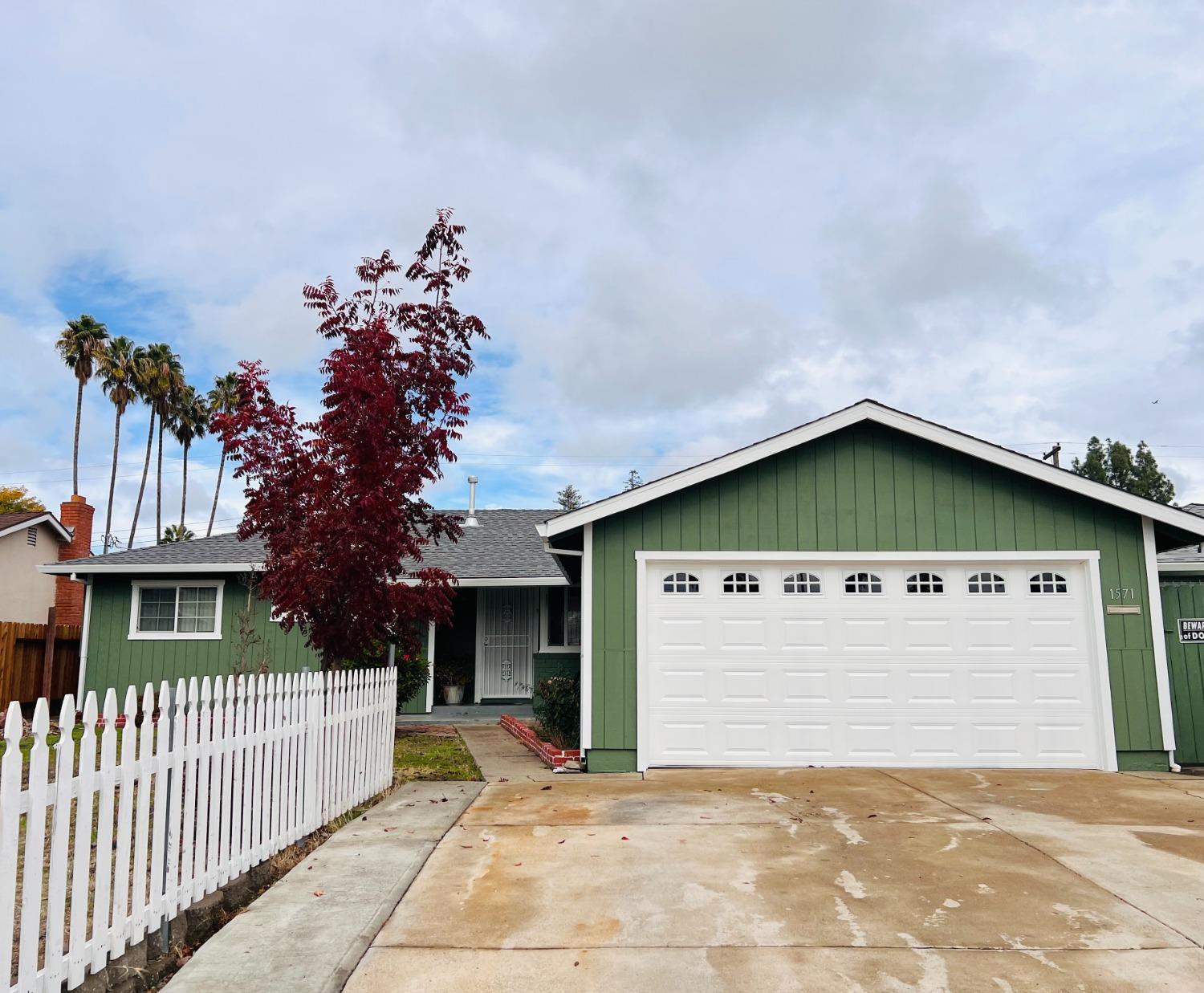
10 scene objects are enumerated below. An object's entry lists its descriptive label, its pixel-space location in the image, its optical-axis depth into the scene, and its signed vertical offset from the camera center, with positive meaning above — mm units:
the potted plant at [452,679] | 16703 -954
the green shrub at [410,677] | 13672 -737
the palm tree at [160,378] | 38125 +11076
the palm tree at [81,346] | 34688 +11257
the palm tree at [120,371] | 35969 +10752
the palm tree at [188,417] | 41188 +10121
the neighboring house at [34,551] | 21500 +2058
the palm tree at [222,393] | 41500 +11367
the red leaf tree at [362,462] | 8352 +1648
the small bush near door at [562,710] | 11414 -1087
